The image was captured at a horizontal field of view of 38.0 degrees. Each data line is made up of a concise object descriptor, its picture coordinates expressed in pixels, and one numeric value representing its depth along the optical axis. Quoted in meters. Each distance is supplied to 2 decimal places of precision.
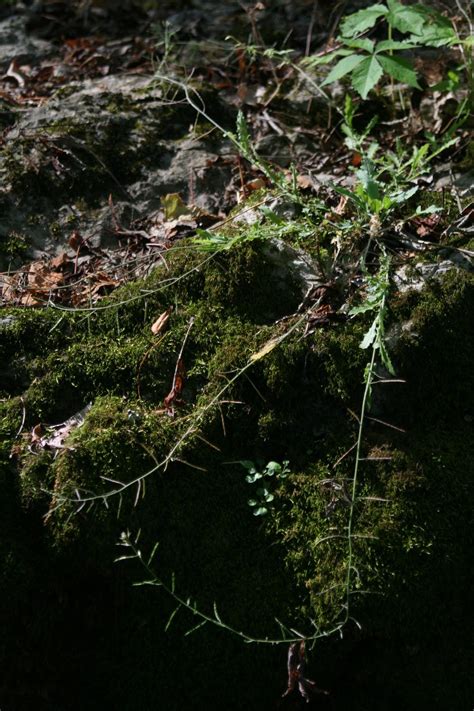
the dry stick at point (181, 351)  2.42
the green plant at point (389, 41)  2.79
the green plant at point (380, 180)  2.52
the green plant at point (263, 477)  2.22
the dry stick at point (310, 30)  4.12
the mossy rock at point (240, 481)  2.06
